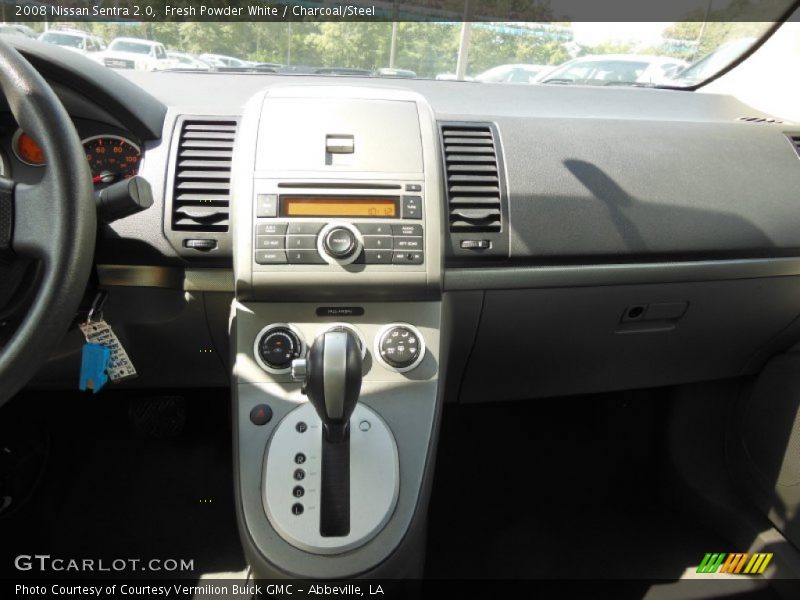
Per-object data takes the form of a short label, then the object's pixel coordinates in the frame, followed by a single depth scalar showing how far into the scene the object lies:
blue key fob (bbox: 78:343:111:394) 1.12
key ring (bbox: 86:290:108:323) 1.15
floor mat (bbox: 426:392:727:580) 1.65
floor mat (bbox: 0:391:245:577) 1.60
